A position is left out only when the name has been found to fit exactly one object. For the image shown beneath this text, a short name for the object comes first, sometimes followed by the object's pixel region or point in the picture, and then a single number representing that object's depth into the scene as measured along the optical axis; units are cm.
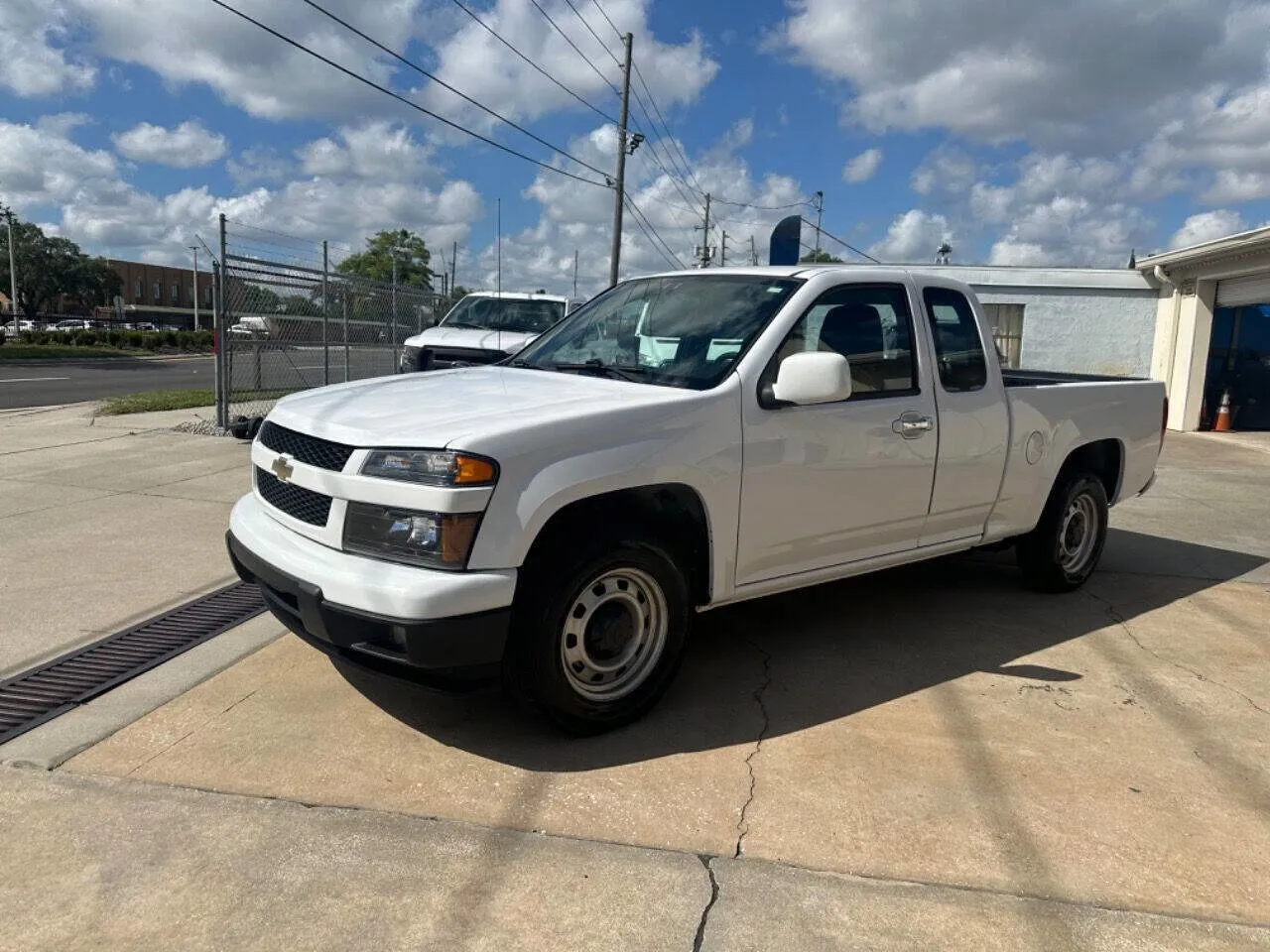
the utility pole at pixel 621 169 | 2669
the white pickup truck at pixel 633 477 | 331
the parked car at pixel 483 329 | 1053
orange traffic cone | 1773
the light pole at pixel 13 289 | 5857
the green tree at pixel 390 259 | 7725
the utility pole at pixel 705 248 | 4161
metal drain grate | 393
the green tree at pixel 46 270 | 7144
